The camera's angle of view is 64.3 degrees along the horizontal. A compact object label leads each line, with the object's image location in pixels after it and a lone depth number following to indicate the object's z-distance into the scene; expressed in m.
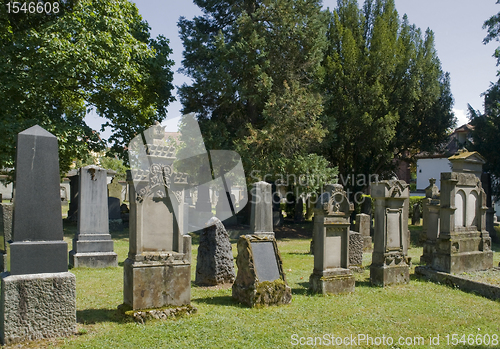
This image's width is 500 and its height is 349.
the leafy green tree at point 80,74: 15.19
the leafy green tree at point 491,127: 19.28
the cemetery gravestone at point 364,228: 14.09
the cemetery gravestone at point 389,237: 8.74
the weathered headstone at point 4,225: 9.09
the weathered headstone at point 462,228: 9.55
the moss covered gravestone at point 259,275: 6.88
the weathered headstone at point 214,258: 8.51
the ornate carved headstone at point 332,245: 7.85
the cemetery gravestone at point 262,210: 11.09
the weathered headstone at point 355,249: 10.61
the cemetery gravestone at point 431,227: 11.88
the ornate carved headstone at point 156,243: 5.95
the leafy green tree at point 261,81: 17.86
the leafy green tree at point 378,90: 20.36
